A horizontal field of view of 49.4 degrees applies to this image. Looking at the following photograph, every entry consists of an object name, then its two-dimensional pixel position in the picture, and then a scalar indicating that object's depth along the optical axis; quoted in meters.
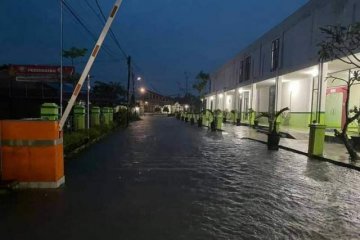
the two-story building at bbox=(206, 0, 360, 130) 23.13
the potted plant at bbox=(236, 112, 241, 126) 42.14
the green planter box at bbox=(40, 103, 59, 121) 14.95
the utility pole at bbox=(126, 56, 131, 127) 40.50
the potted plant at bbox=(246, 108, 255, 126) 38.29
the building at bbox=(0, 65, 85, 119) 26.36
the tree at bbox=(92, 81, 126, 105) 69.62
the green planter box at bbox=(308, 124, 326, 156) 14.20
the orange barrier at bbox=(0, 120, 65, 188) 7.59
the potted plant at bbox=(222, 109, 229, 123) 52.08
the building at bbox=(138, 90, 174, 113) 147.09
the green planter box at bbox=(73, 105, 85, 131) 20.96
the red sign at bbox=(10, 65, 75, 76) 25.91
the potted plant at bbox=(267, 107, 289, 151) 16.86
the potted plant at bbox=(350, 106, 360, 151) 15.92
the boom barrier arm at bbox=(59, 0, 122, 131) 8.28
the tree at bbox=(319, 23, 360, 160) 13.11
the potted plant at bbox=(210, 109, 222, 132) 31.22
